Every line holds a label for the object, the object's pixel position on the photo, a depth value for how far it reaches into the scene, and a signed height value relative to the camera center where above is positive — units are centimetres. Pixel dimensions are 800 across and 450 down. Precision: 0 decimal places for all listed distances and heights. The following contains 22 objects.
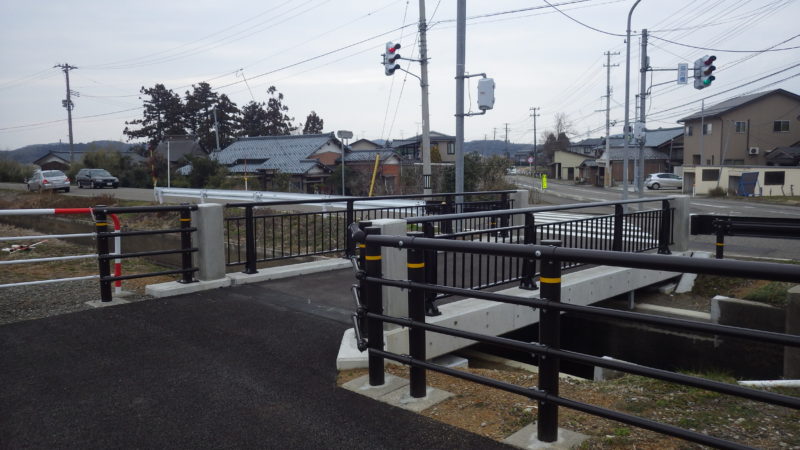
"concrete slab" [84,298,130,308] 685 -148
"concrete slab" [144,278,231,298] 732 -140
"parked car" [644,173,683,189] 5138 -12
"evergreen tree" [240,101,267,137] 6812 +736
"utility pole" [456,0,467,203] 1381 +224
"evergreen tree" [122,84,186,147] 6284 +700
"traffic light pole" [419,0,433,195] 2212 +269
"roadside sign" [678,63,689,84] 2288 +427
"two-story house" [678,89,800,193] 4948 +459
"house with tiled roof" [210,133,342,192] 3659 +170
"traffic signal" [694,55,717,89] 2094 +398
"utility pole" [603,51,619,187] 6012 +976
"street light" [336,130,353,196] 1955 +157
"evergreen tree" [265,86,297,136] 6948 +754
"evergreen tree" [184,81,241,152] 6328 +723
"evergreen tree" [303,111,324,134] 7631 +775
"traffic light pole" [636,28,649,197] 2275 +338
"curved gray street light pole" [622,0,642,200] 2392 +452
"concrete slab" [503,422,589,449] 328 -152
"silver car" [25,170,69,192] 3641 -3
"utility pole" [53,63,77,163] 6230 +881
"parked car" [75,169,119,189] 4057 +10
